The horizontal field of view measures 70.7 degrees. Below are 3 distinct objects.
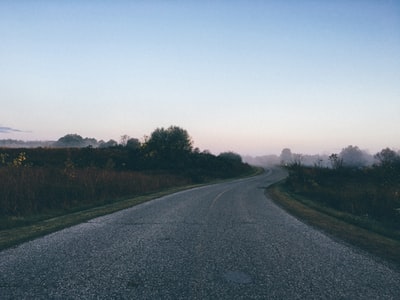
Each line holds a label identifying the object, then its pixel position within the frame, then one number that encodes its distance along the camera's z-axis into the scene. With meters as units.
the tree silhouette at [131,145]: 58.69
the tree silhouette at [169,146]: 53.43
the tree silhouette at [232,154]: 139.73
